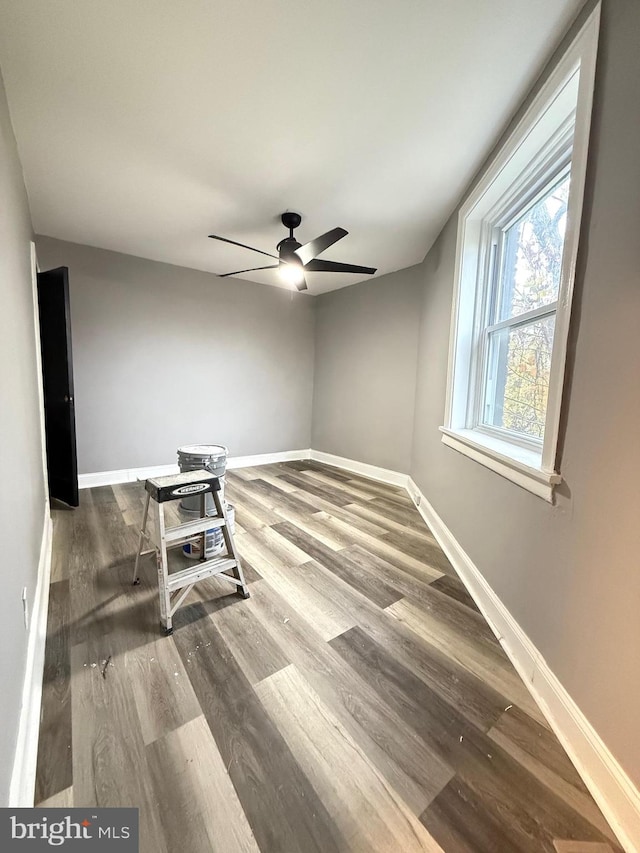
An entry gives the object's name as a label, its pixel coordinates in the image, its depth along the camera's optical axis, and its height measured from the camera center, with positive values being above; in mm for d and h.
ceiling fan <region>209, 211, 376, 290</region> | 2404 +992
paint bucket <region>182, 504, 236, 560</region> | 2143 -1090
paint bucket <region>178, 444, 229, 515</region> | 2336 -578
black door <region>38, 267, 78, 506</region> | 2730 +35
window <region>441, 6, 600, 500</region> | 1235 +631
